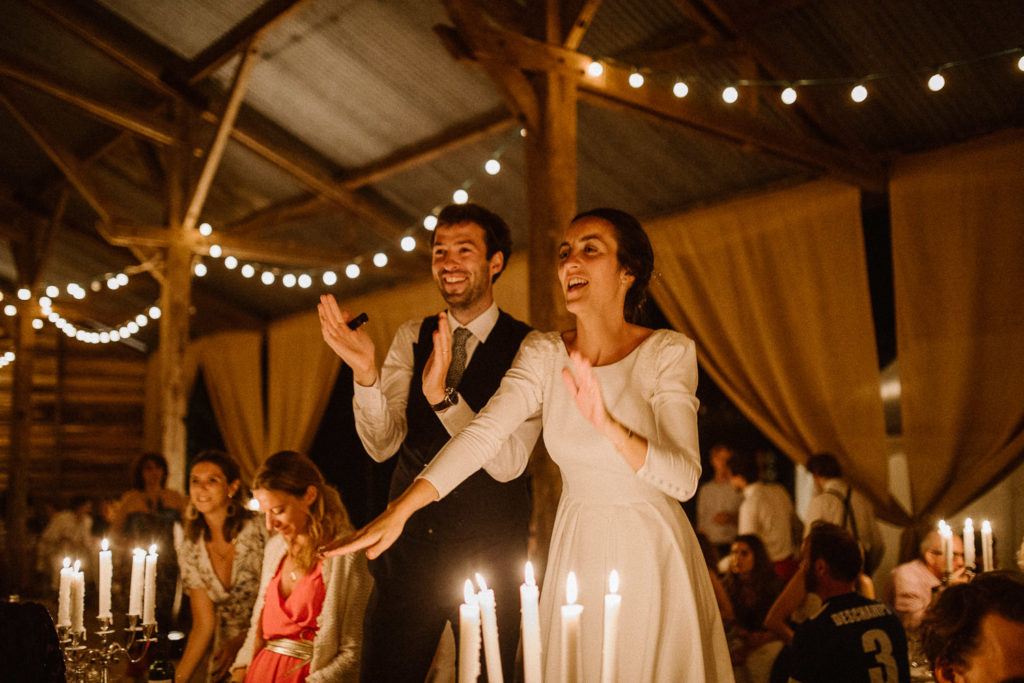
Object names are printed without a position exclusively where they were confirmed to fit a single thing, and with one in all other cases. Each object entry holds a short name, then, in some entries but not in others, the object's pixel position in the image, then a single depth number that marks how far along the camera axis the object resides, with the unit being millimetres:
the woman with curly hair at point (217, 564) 3012
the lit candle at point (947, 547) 3158
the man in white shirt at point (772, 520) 5023
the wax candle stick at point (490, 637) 1025
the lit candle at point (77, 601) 2445
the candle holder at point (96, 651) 2322
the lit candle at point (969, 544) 3039
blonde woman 2439
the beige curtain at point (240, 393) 10820
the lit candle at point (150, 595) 2328
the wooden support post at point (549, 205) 3768
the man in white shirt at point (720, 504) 5820
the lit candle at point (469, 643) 986
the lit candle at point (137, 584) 2365
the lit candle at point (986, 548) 3143
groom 1978
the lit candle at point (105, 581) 2352
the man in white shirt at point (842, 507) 4562
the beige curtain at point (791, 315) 5238
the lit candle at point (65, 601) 2417
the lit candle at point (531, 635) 1000
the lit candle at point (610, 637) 979
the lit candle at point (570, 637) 950
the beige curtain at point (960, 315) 4652
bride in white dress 1506
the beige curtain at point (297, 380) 9805
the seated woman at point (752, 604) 3773
